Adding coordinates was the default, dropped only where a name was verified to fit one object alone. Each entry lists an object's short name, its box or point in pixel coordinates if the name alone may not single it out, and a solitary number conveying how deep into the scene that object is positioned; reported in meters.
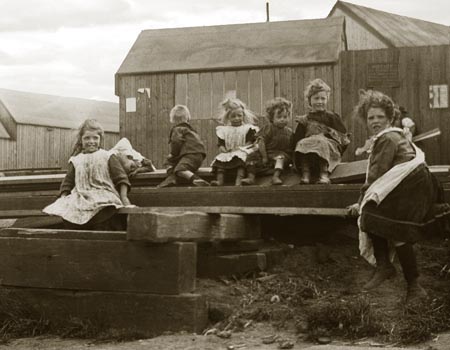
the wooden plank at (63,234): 5.99
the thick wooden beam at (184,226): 5.64
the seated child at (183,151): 8.73
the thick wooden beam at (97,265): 5.69
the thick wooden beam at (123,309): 5.60
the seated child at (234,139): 8.39
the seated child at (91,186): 7.00
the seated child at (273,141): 8.31
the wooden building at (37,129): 29.11
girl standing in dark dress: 5.80
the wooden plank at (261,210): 6.39
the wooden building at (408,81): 13.86
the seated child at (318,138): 7.71
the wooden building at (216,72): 14.73
